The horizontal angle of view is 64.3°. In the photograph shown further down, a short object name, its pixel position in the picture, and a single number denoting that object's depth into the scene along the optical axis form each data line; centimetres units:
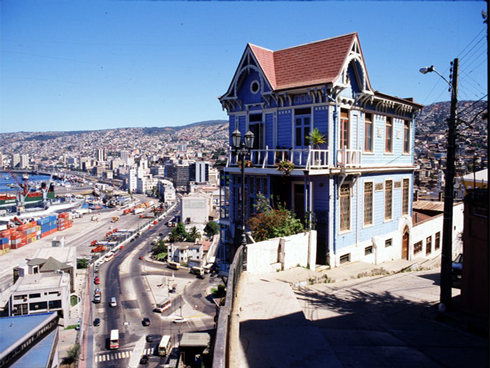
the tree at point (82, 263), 8962
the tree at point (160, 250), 9900
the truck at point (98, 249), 10385
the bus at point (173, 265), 8816
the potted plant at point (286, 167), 1345
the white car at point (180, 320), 5856
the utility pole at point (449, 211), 828
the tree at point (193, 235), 11438
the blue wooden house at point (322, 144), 1383
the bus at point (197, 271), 8250
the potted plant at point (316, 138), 1338
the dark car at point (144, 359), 4853
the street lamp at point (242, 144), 1069
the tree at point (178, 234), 11368
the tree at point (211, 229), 12825
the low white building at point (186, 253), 9388
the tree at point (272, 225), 1226
